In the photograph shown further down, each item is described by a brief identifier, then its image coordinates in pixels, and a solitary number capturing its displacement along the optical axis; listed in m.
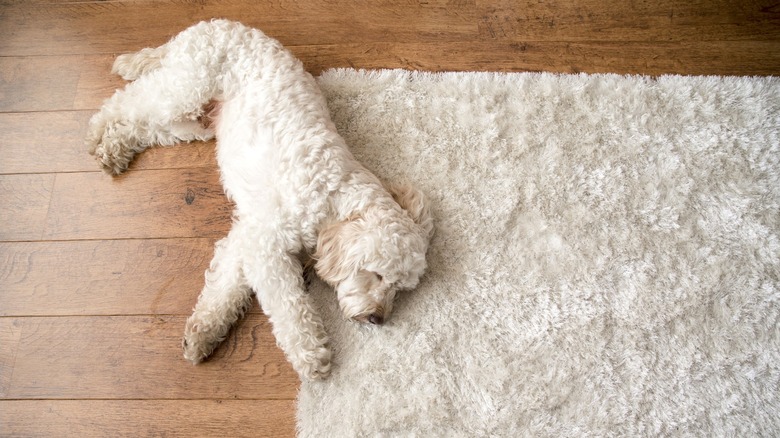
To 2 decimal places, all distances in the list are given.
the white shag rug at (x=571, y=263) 1.99
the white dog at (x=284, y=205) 1.96
